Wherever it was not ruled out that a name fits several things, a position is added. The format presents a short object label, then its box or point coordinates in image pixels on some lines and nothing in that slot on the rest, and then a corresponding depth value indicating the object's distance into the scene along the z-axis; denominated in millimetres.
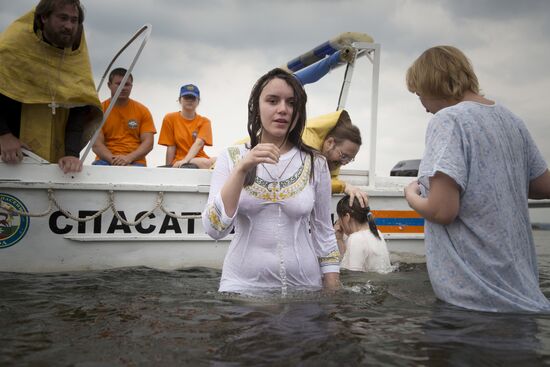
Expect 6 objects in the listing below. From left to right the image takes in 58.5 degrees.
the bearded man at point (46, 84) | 4543
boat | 4723
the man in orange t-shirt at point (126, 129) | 6109
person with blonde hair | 2170
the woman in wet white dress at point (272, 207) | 2551
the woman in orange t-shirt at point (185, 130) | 6984
